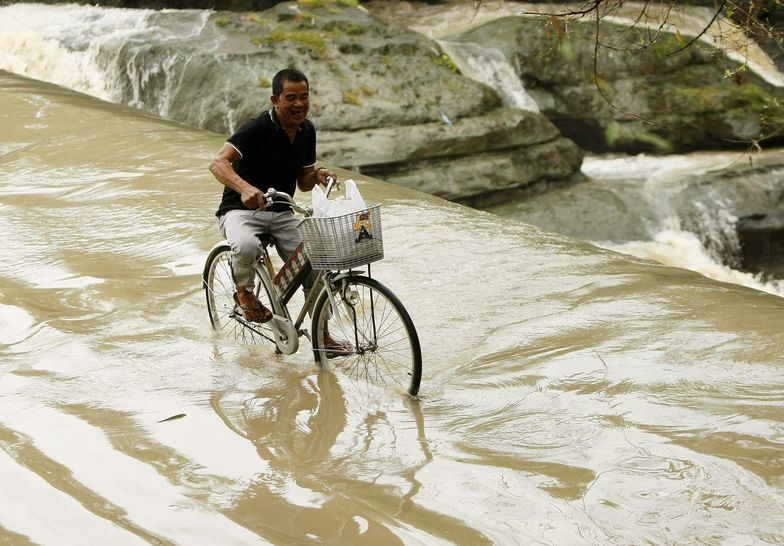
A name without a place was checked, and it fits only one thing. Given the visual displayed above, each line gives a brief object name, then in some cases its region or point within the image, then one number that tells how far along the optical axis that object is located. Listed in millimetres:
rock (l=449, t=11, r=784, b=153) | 29297
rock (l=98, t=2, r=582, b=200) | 24844
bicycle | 9477
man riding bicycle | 10047
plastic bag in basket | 9461
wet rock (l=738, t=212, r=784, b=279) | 25922
